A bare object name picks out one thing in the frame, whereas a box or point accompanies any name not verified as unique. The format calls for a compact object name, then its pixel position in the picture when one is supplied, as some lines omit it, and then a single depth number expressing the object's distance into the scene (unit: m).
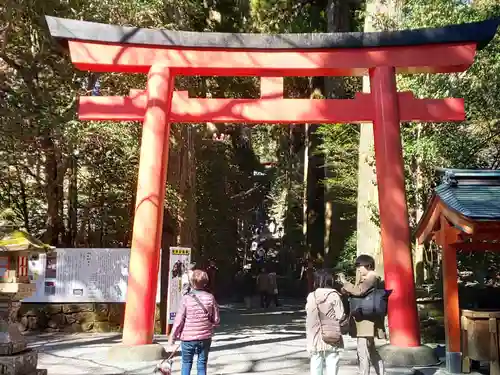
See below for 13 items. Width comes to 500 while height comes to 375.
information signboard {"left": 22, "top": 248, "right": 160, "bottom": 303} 10.84
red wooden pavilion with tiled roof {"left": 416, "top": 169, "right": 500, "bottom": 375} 6.23
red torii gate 8.04
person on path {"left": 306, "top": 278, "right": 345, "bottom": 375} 4.88
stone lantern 5.76
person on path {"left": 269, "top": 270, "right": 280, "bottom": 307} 18.62
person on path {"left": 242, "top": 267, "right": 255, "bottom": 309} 23.24
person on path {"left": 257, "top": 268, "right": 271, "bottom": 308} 18.53
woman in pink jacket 4.95
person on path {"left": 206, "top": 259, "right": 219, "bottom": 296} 19.78
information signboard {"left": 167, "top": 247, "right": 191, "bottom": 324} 9.82
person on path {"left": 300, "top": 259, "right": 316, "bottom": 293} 19.84
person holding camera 5.46
